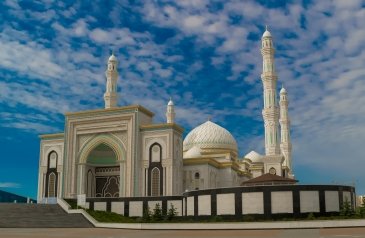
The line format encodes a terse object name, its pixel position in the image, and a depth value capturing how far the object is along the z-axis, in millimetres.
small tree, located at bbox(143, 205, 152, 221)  35438
